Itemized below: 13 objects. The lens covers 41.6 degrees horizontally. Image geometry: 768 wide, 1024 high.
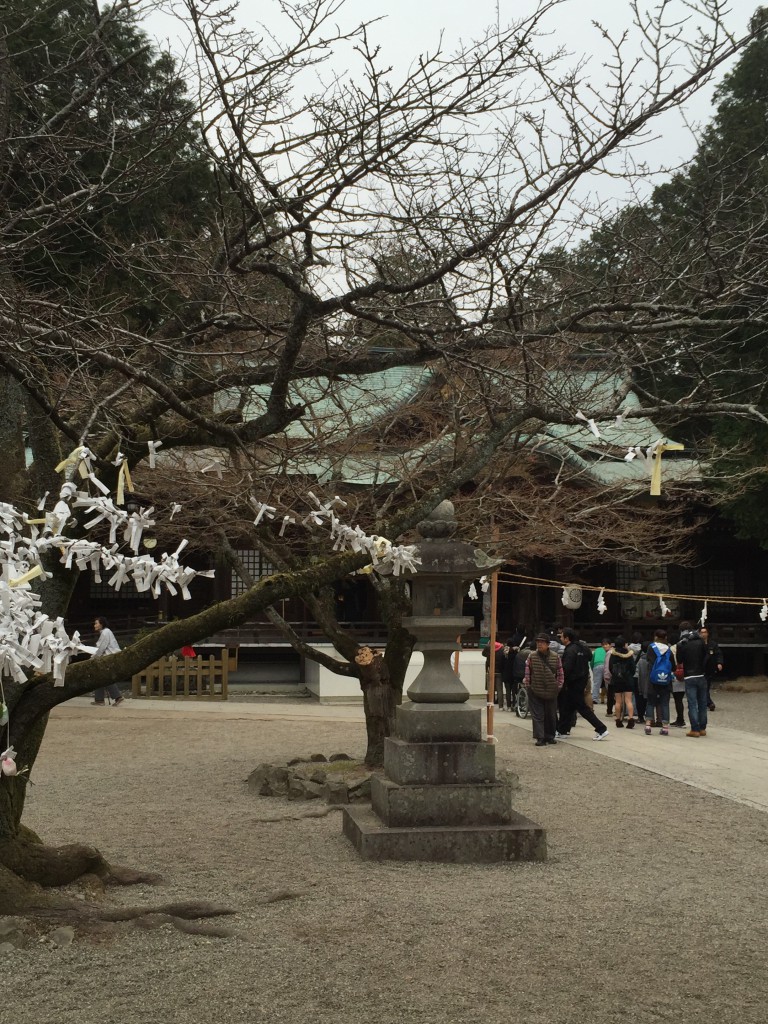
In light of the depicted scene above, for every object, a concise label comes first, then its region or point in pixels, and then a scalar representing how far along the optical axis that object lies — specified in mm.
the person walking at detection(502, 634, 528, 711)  18781
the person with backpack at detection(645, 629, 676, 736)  14329
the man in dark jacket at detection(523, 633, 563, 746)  13508
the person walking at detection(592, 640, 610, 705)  18766
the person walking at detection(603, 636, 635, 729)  16078
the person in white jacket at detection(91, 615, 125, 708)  17297
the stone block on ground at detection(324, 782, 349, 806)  9609
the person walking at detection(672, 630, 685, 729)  15758
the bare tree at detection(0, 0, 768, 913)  4781
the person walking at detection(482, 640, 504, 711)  21289
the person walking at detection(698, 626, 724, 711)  15395
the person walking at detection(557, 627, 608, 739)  13922
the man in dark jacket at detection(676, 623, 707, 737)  14125
